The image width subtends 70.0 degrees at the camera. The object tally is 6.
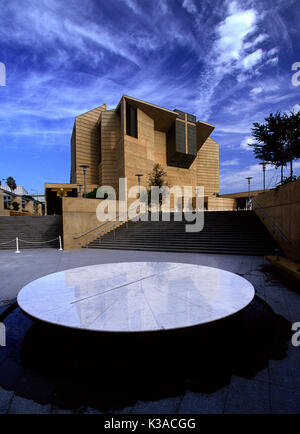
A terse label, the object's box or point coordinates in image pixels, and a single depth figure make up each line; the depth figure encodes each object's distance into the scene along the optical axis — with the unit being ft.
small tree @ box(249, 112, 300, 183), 34.85
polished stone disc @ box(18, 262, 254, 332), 8.69
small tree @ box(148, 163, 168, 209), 93.19
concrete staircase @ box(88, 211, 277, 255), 36.58
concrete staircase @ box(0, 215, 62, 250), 50.02
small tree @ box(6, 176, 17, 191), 228.22
